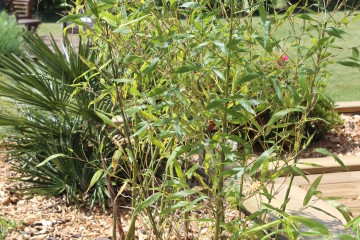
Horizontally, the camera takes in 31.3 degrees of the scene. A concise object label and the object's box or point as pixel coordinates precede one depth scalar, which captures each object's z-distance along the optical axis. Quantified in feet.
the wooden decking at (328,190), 11.04
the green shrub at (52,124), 13.47
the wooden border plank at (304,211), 10.52
